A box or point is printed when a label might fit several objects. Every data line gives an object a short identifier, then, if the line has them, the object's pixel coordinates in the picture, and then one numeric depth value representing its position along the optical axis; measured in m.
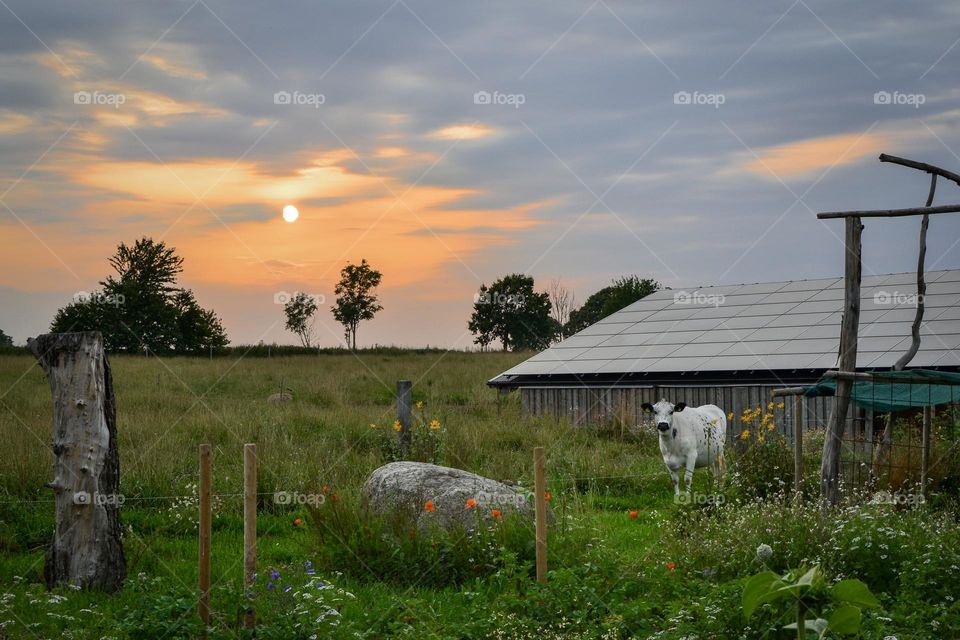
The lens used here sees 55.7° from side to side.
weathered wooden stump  9.19
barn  22.59
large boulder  10.34
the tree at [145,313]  50.94
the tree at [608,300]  64.25
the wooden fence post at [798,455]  11.77
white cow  14.93
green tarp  11.69
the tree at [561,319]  66.44
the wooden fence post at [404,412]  16.14
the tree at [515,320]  64.75
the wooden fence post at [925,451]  10.92
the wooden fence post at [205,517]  7.92
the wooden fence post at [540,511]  8.57
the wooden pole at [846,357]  11.41
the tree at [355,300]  57.38
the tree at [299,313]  56.75
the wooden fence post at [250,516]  7.99
